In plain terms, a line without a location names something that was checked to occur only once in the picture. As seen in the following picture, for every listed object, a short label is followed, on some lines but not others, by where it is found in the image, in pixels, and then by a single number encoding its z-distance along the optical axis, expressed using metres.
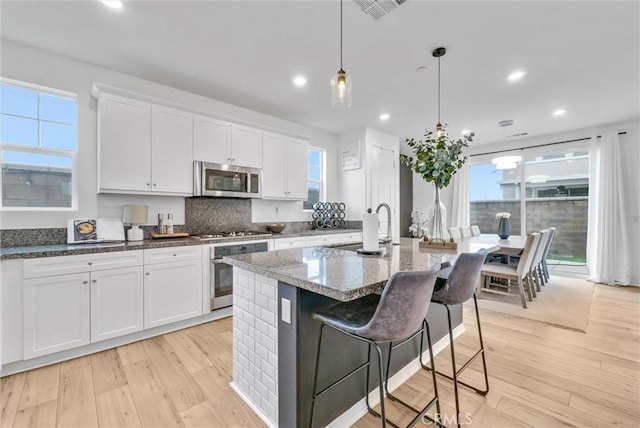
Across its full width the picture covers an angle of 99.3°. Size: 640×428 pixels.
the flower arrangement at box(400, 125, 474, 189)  2.27
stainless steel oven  2.99
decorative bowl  4.01
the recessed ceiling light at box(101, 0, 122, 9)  1.93
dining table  3.44
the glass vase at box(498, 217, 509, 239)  4.32
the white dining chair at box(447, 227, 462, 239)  4.52
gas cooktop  3.05
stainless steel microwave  3.19
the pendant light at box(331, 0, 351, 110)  1.75
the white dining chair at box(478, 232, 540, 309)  3.36
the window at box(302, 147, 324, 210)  4.99
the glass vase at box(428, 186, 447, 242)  2.42
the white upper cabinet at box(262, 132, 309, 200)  3.89
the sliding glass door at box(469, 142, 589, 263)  5.09
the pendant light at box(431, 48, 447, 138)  2.48
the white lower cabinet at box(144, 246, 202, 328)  2.60
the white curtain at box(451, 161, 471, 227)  6.04
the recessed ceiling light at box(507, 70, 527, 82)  2.90
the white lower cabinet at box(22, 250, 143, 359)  2.07
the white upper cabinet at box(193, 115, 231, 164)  3.21
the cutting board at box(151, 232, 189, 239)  2.89
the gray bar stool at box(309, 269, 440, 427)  1.12
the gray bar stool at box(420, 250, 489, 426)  1.57
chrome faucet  2.04
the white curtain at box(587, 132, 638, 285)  4.44
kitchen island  1.32
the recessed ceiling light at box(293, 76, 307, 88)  3.05
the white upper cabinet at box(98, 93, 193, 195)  2.63
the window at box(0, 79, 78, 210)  2.44
